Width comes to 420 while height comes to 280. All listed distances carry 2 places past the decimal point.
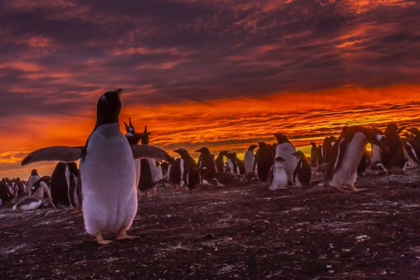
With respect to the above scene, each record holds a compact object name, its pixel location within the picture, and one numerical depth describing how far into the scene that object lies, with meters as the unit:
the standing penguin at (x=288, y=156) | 13.10
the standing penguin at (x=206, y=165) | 17.25
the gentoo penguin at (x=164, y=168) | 29.94
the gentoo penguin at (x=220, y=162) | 24.03
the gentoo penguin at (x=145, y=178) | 13.15
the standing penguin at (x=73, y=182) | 11.12
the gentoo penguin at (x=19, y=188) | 26.65
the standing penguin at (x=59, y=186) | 12.29
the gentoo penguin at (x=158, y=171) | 24.62
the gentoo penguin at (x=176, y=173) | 17.30
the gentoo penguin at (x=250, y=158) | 22.77
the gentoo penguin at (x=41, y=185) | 16.77
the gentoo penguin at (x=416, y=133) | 19.98
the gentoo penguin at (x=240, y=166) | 24.42
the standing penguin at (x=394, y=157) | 13.59
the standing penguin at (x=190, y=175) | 15.73
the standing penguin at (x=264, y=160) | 15.99
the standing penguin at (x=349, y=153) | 9.58
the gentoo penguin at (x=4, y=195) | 17.98
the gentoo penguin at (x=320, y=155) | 23.50
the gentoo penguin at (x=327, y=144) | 21.09
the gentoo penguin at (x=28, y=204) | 13.63
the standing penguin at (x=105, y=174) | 5.79
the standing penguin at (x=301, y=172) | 12.76
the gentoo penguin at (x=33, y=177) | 21.89
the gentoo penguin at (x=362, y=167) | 13.14
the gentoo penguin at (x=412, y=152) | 17.22
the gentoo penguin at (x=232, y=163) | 24.77
